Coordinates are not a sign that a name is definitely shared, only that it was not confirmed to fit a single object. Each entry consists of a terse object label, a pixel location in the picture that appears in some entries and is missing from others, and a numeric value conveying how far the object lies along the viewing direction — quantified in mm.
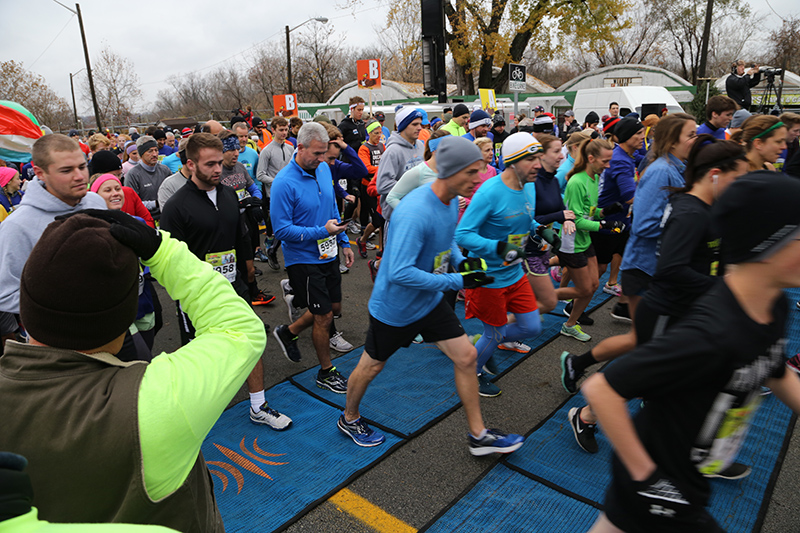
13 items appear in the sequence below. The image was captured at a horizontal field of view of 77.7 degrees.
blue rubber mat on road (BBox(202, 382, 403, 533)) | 2877
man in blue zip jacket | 4055
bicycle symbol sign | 9867
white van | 18047
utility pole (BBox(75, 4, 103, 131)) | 28725
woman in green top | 4586
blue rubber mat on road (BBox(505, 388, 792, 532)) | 2759
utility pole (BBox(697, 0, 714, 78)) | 21909
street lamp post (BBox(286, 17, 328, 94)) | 33631
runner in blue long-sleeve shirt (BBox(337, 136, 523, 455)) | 2891
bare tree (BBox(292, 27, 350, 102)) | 46625
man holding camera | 10070
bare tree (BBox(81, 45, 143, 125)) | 39438
